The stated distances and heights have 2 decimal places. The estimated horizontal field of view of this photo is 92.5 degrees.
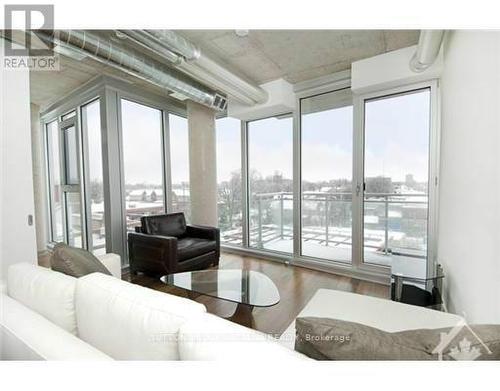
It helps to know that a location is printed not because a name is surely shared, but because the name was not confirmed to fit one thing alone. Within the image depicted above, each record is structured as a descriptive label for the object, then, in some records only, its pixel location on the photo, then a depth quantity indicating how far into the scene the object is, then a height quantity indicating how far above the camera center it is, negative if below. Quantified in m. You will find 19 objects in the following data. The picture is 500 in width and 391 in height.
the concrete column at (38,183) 4.00 +0.07
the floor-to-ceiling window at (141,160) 3.53 +0.40
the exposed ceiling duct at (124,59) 1.74 +1.12
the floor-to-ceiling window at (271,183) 3.73 +0.02
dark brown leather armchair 2.75 -0.76
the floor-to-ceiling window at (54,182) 4.36 +0.08
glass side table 1.93 -0.89
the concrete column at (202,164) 3.78 +0.33
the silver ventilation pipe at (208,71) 1.91 +1.16
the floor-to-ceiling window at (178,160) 4.20 +0.45
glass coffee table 1.80 -0.86
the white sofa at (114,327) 0.73 -0.50
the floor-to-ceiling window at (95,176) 3.45 +0.15
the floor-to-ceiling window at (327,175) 3.16 +0.12
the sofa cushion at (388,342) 0.69 -0.48
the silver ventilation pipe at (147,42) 1.75 +1.11
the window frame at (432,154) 2.48 +0.29
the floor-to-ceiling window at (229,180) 4.26 +0.08
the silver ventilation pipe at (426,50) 1.83 +1.12
